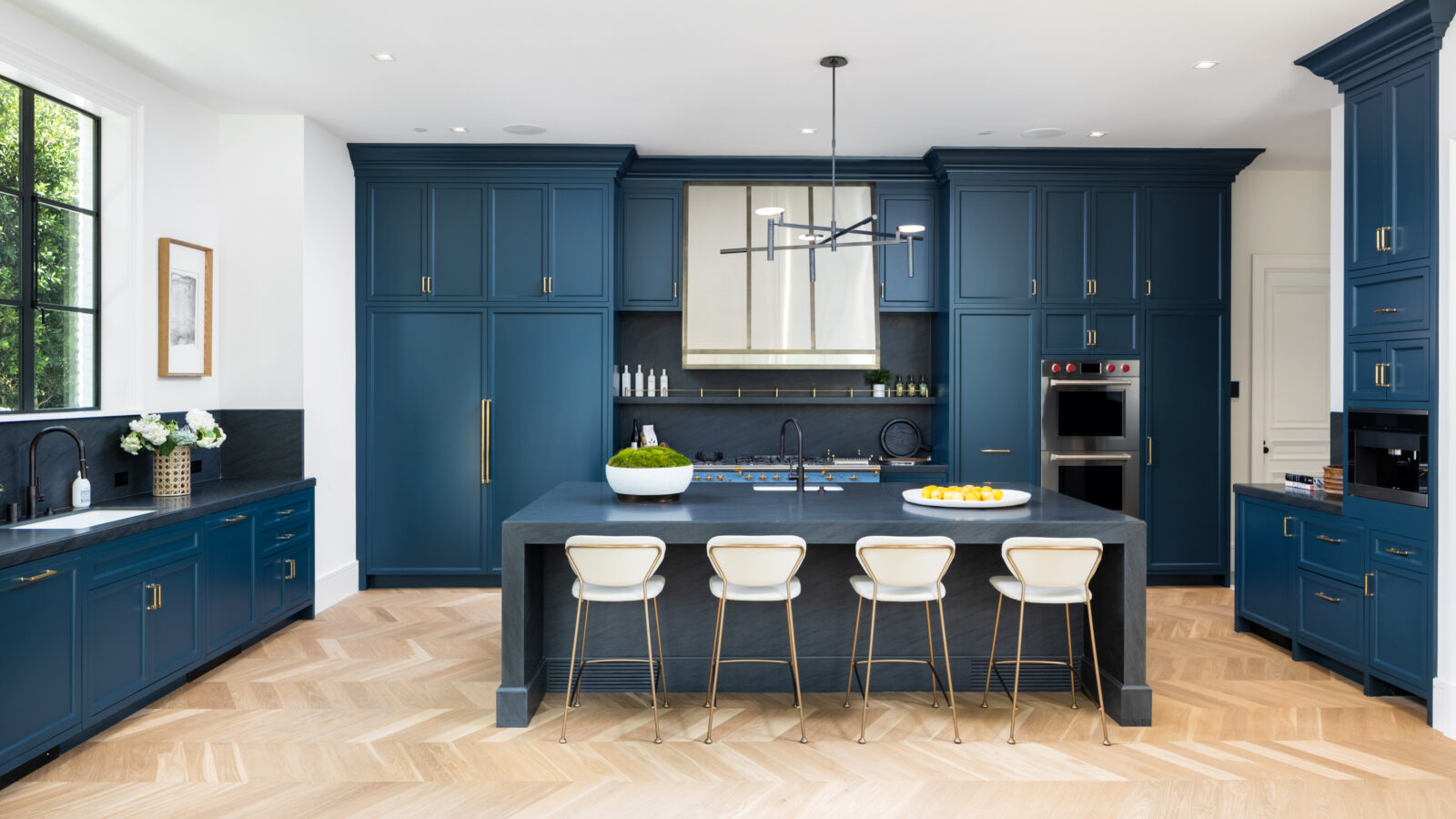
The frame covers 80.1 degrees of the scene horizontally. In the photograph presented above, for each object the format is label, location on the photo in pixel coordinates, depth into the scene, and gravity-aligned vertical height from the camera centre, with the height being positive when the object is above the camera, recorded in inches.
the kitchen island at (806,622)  148.5 -38.3
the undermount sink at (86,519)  137.2 -18.9
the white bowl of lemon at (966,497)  149.1 -16.0
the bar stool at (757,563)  131.0 -24.1
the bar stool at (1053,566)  130.0 -24.2
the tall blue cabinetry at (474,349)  231.9 +15.3
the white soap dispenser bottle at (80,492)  151.9 -15.3
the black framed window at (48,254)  149.1 +27.5
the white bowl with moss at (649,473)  153.6 -12.1
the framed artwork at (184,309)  181.8 +20.9
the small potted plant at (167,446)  167.0 -8.0
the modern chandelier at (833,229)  146.7 +31.7
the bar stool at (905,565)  130.8 -24.3
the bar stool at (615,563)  129.8 -23.8
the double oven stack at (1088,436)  233.6 -8.1
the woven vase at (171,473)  170.9 -13.6
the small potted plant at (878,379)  250.2 +7.6
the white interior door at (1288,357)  250.7 +14.4
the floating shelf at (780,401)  246.2 +1.5
